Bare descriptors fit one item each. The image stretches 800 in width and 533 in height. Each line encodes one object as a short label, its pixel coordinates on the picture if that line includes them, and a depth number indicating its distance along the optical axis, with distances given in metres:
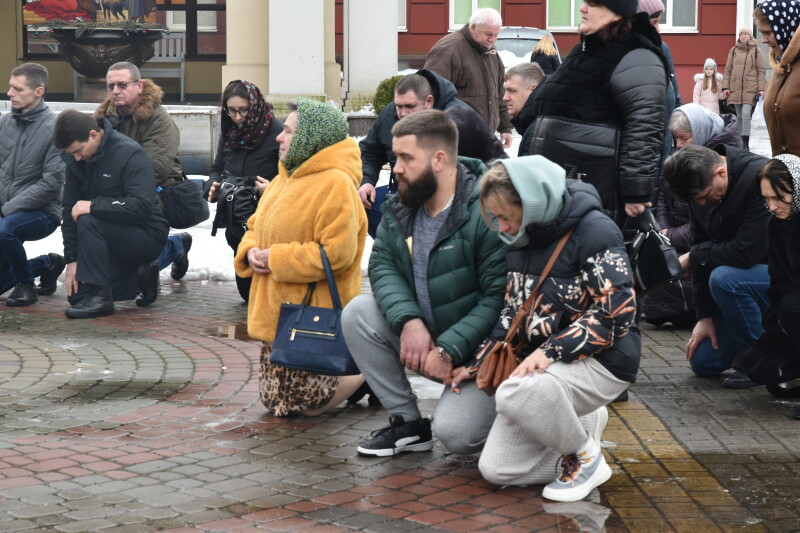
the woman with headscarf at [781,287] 9.19
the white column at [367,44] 32.88
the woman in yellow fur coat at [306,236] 9.34
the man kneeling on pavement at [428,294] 8.24
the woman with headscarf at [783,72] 10.51
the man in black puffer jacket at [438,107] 11.45
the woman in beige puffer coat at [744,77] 35.72
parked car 40.11
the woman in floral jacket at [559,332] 7.55
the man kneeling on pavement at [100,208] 14.13
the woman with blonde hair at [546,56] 19.98
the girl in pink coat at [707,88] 38.13
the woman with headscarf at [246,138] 13.94
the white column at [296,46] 30.24
